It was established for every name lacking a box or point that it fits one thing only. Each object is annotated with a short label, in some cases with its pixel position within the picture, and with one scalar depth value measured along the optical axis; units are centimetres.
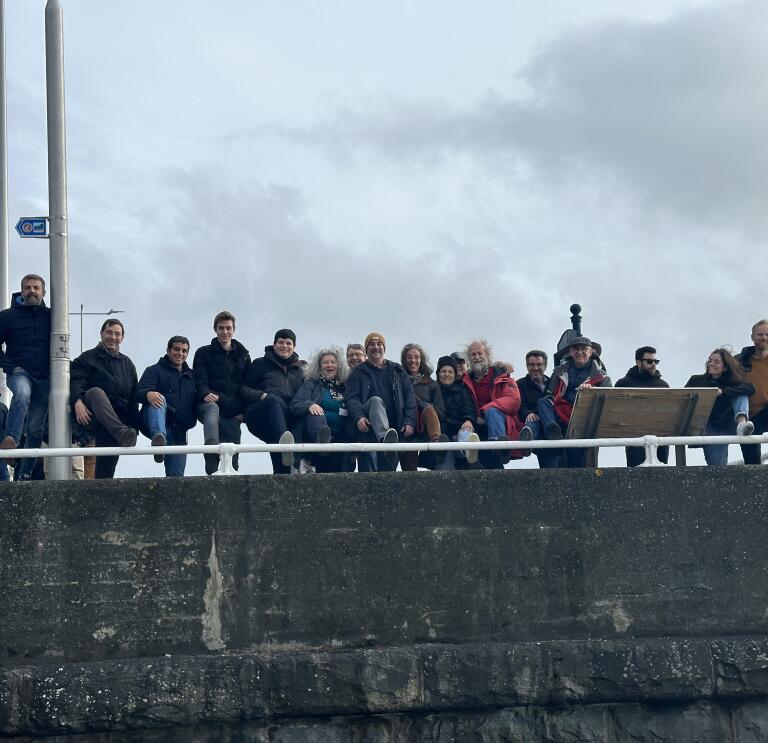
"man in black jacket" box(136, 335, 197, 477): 976
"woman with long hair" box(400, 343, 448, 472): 1015
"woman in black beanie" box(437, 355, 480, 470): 1041
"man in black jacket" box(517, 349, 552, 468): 1058
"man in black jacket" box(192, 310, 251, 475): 1006
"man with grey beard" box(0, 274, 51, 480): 984
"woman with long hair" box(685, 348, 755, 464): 1037
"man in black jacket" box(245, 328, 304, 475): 1002
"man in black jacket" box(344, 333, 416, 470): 1004
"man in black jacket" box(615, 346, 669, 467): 1062
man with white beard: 1024
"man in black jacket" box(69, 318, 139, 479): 953
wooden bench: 964
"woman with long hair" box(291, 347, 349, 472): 996
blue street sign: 987
